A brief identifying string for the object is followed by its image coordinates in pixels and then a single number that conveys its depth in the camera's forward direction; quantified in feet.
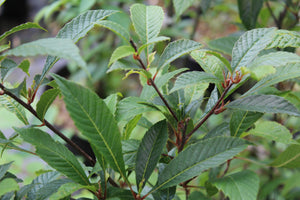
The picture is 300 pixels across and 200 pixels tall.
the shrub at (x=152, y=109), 2.35
